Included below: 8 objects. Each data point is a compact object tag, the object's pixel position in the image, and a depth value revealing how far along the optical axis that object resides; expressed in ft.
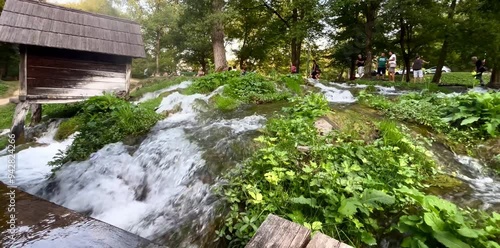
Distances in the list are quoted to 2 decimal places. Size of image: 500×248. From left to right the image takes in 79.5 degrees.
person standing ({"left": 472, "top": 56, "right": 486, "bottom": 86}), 47.67
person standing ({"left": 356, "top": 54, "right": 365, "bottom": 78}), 63.67
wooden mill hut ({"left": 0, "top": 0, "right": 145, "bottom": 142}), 37.06
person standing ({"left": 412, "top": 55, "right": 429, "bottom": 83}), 53.73
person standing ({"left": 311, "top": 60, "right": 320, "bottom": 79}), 64.90
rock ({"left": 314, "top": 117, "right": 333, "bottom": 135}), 17.58
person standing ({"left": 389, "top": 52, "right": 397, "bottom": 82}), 54.94
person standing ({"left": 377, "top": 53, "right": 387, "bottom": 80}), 58.95
